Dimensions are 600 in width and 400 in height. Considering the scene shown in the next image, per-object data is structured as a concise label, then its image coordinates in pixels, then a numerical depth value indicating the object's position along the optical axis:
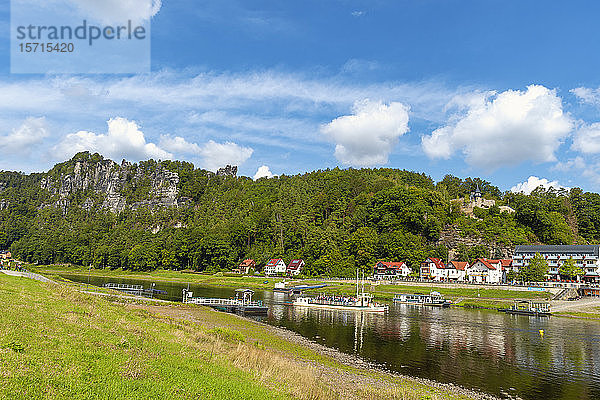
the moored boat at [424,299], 82.94
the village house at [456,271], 127.62
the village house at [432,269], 128.62
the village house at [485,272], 123.88
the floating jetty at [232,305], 65.94
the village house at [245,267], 154.99
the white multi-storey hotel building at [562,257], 116.25
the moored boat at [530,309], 71.25
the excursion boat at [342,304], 71.25
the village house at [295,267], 139.36
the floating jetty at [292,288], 105.00
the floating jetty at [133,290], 81.00
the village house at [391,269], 124.71
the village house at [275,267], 146.01
